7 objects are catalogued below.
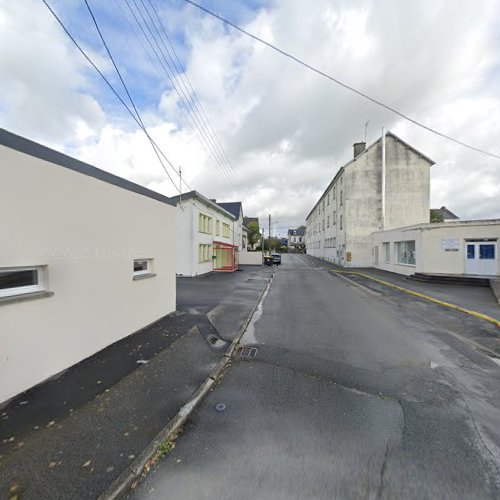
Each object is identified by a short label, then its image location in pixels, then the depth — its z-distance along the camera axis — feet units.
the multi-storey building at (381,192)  75.10
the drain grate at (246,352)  15.29
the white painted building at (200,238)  55.01
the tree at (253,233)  160.56
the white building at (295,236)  335.47
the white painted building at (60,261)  10.26
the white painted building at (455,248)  44.42
